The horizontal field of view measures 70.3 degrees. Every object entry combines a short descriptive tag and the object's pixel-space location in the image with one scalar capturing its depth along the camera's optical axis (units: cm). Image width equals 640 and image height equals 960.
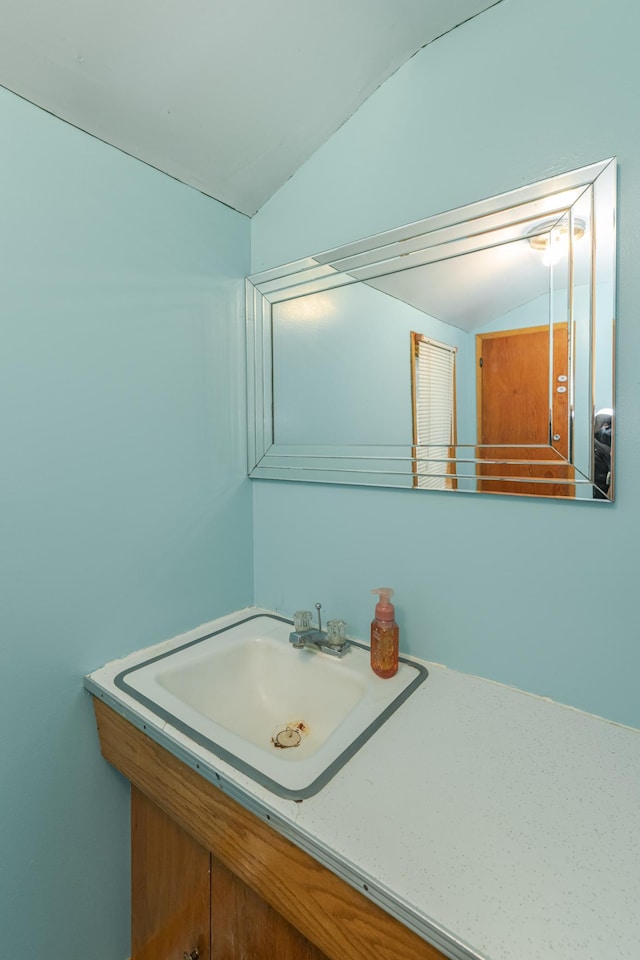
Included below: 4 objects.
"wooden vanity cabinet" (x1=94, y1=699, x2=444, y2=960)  58
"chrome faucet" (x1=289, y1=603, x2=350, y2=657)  108
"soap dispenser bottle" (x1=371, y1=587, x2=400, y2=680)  98
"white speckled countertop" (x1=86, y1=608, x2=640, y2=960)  49
